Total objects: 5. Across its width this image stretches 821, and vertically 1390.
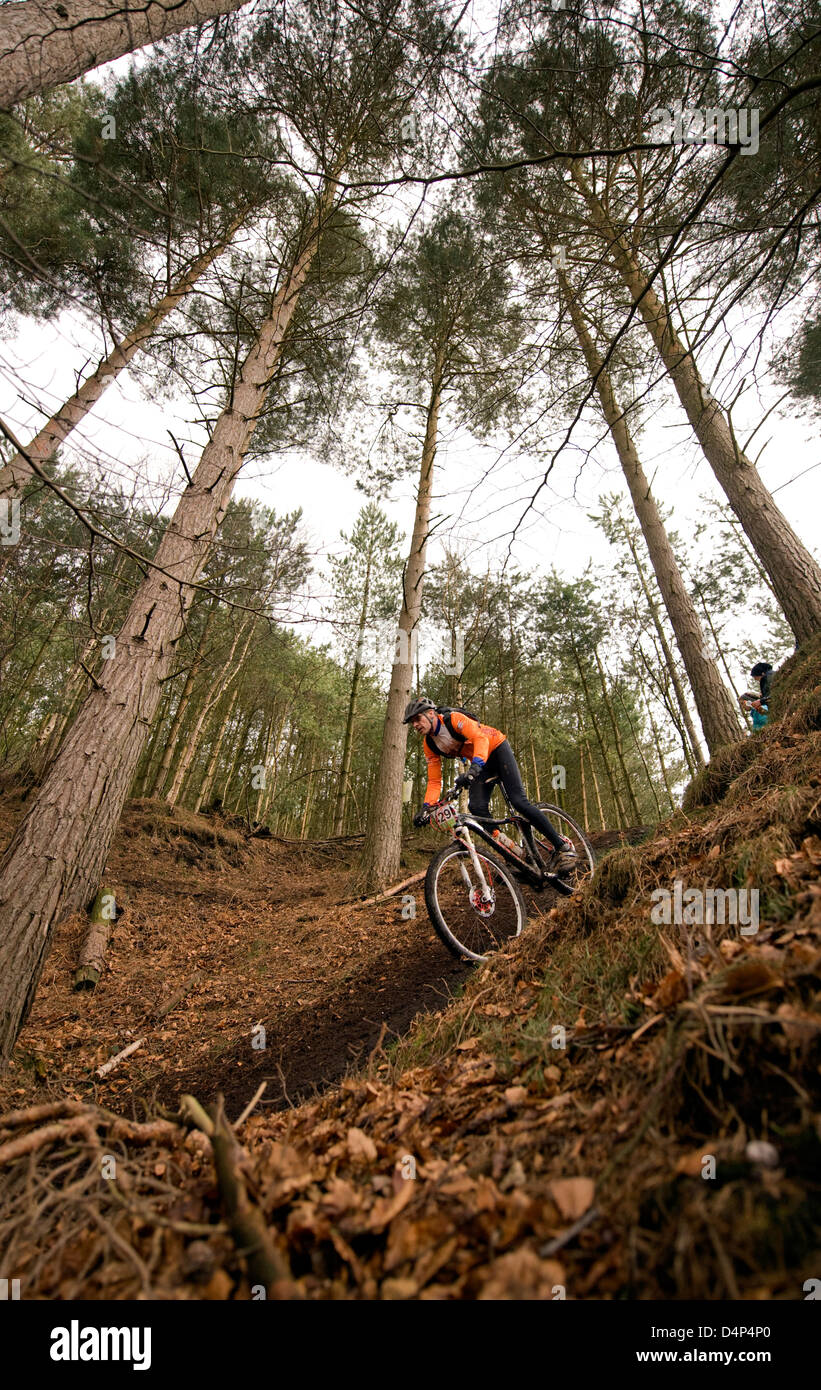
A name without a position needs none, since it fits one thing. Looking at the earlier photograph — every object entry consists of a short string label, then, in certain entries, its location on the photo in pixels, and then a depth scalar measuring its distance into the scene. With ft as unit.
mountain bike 13.88
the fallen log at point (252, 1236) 3.11
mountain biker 15.30
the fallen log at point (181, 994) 15.67
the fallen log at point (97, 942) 17.72
